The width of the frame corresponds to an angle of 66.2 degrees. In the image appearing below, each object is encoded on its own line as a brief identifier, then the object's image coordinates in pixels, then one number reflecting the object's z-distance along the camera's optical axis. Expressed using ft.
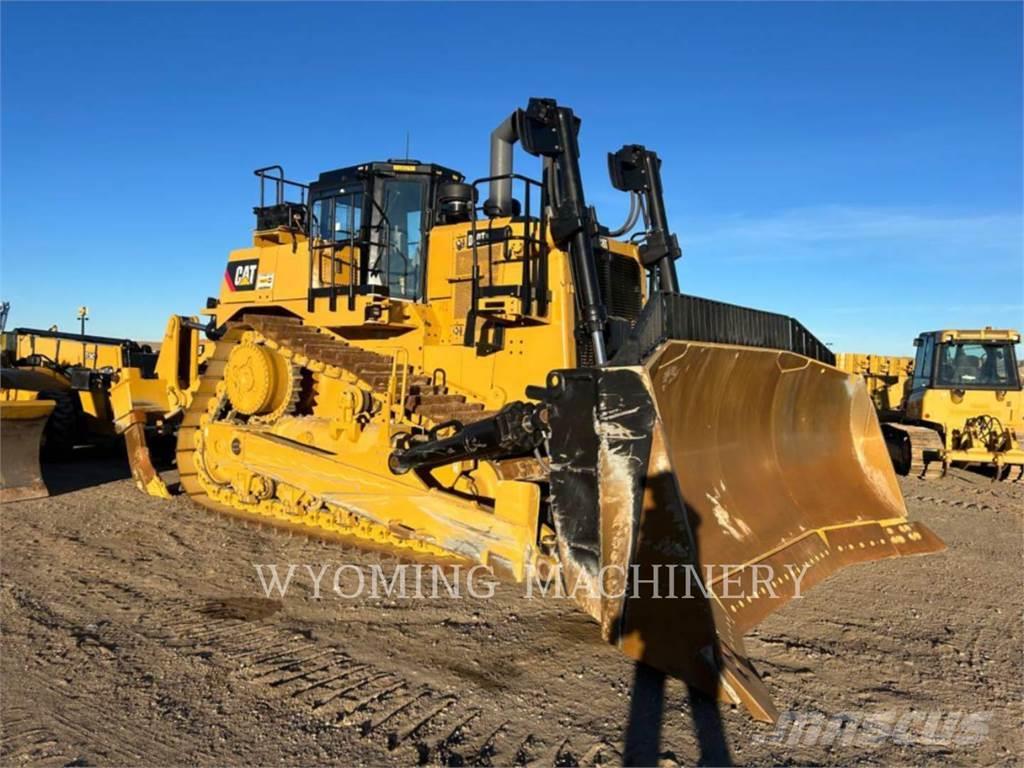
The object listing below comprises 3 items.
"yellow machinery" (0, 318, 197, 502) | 28.71
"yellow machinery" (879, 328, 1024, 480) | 42.60
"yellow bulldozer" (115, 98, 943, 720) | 14.47
